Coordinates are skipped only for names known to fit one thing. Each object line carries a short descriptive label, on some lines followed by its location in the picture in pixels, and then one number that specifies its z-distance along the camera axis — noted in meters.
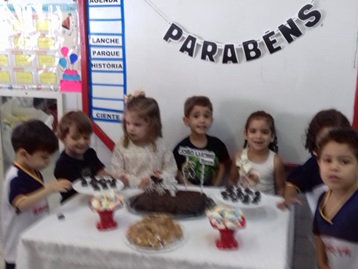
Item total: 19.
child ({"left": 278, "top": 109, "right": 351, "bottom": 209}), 1.64
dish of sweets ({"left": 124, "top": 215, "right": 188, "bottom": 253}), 1.15
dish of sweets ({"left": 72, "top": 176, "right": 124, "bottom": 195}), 1.48
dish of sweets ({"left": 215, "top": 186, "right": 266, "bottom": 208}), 1.38
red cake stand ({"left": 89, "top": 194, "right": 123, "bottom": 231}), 1.26
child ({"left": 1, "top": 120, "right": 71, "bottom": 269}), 1.48
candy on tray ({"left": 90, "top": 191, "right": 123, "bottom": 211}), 1.26
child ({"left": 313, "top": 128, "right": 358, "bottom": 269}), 1.24
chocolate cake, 1.36
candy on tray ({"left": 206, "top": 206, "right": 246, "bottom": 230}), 1.14
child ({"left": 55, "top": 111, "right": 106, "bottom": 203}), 1.77
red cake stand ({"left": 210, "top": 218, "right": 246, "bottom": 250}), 1.15
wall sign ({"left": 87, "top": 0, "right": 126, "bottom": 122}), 2.04
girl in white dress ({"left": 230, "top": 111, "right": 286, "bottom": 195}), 1.78
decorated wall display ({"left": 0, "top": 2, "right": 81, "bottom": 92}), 2.17
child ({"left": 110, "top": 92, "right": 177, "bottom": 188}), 1.83
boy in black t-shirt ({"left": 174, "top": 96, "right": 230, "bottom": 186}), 1.87
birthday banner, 1.77
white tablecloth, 1.11
